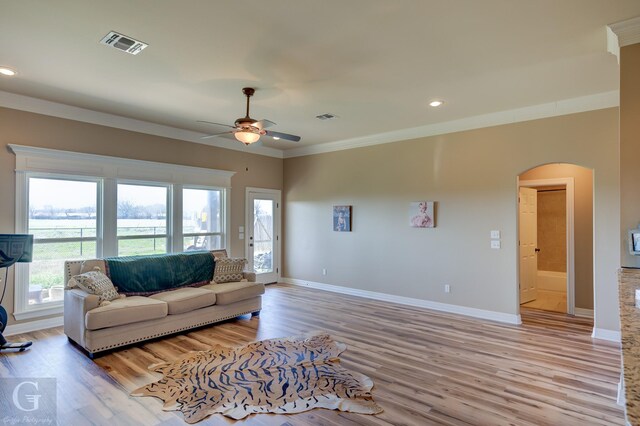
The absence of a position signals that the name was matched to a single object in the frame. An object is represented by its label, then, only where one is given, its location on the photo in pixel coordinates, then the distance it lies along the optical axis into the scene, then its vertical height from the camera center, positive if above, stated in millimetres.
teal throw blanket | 4598 -762
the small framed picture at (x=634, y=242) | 2660 -185
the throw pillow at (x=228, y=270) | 5422 -836
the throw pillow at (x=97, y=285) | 3967 -790
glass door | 7430 -353
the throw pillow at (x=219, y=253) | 5713 -600
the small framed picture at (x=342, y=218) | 6934 -2
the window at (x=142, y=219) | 5512 -19
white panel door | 6125 -467
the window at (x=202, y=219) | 6344 -21
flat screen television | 3770 -331
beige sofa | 3764 -1158
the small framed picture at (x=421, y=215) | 5828 +50
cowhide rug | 2787 -1503
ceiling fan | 3938 +1031
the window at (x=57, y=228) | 4698 -144
